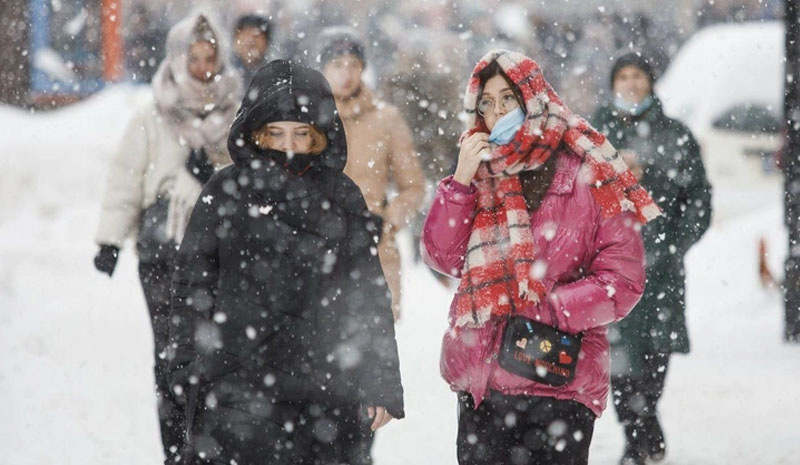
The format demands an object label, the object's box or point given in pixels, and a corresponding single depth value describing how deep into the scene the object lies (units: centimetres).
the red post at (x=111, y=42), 4812
